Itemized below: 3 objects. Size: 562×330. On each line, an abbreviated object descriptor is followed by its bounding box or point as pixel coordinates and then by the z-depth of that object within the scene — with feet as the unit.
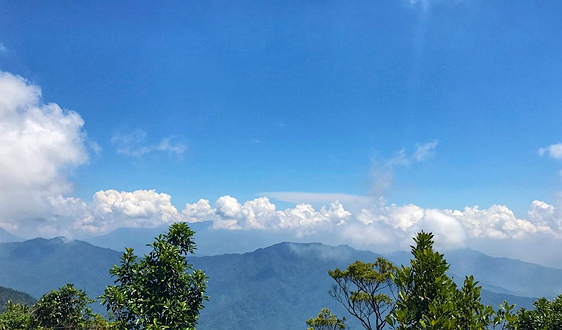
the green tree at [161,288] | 55.36
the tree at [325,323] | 135.54
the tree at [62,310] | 90.94
